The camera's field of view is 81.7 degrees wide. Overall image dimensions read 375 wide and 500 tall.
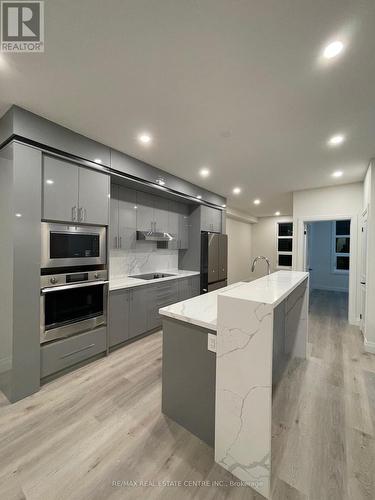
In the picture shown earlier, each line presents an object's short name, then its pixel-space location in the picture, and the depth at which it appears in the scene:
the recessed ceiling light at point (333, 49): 1.32
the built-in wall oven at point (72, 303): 2.21
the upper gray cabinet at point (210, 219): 4.79
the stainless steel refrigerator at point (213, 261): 4.69
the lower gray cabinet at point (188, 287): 4.07
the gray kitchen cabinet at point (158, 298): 3.43
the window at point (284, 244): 8.00
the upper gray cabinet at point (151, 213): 3.78
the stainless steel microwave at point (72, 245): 2.21
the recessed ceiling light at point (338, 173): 3.54
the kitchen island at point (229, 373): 1.21
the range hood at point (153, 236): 3.69
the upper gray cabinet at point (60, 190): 2.20
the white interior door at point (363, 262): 3.45
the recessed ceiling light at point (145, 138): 2.46
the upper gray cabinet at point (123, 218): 3.36
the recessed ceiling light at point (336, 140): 2.44
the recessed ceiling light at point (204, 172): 3.52
